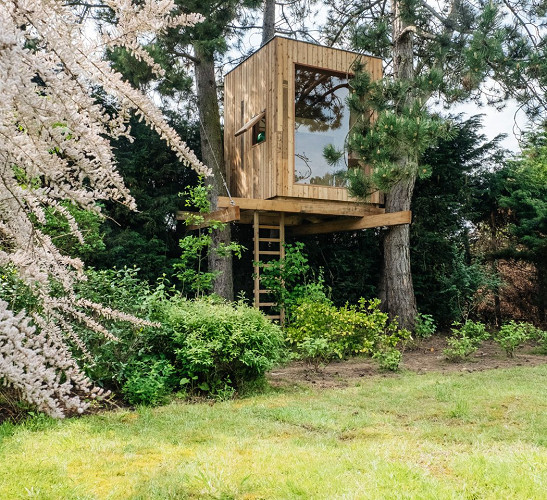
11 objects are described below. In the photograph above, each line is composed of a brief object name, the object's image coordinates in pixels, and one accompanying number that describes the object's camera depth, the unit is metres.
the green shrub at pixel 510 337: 7.95
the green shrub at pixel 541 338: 8.55
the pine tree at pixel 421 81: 6.88
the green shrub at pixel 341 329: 7.55
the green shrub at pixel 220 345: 5.17
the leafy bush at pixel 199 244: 7.11
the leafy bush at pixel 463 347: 7.69
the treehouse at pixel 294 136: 8.86
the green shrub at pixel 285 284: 8.88
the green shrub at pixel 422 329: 9.82
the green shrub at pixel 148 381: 4.87
